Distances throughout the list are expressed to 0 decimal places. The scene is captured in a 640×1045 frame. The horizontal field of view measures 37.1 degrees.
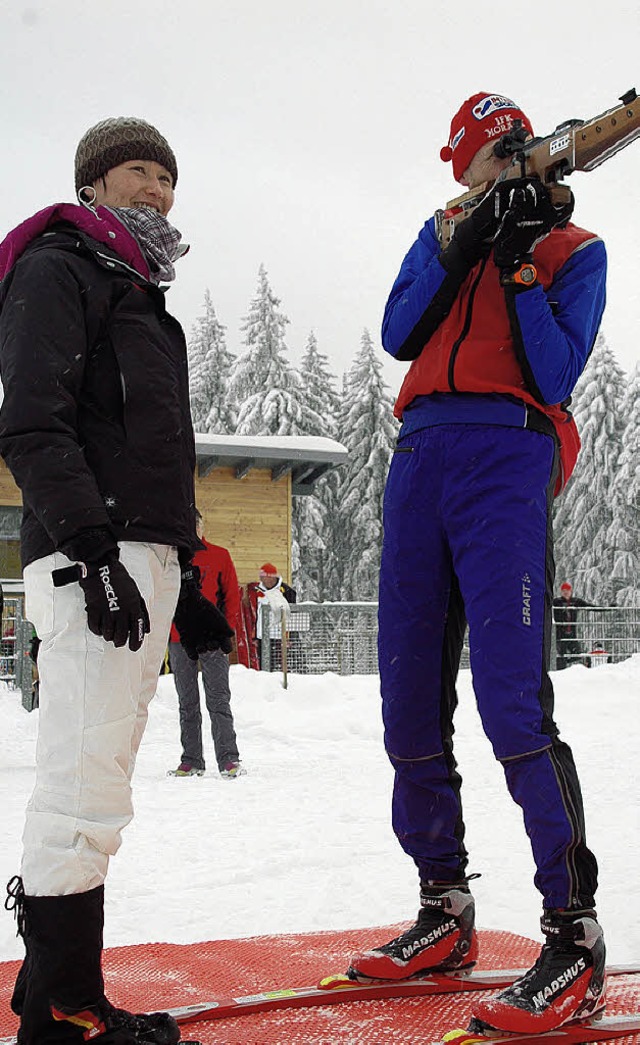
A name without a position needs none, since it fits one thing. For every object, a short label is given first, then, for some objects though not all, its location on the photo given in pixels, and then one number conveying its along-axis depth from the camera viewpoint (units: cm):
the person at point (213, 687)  725
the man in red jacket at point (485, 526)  223
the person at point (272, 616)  1385
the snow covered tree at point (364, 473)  3409
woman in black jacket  195
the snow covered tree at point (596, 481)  3447
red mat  214
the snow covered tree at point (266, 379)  3203
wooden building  1680
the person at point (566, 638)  1465
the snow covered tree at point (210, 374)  3431
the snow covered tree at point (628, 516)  3422
